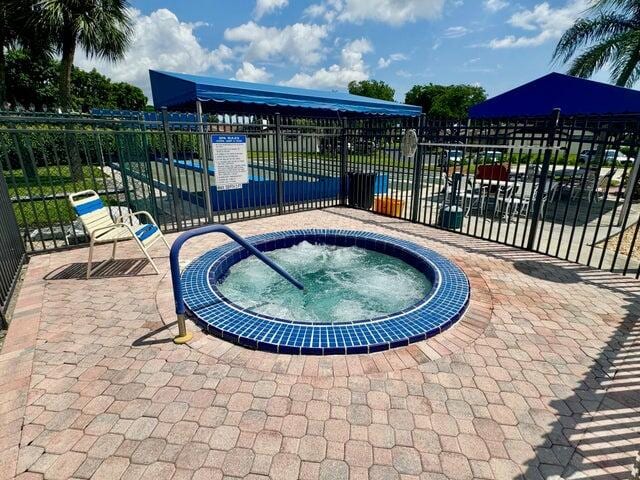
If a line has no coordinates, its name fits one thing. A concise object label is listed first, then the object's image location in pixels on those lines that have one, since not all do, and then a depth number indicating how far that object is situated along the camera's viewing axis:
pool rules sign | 6.59
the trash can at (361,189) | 8.57
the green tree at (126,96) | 49.77
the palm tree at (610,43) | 11.06
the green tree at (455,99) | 54.00
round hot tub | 2.96
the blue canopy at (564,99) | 6.59
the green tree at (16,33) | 11.55
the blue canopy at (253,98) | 8.00
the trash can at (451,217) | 6.80
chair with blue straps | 4.27
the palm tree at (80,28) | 10.74
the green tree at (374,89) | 66.31
